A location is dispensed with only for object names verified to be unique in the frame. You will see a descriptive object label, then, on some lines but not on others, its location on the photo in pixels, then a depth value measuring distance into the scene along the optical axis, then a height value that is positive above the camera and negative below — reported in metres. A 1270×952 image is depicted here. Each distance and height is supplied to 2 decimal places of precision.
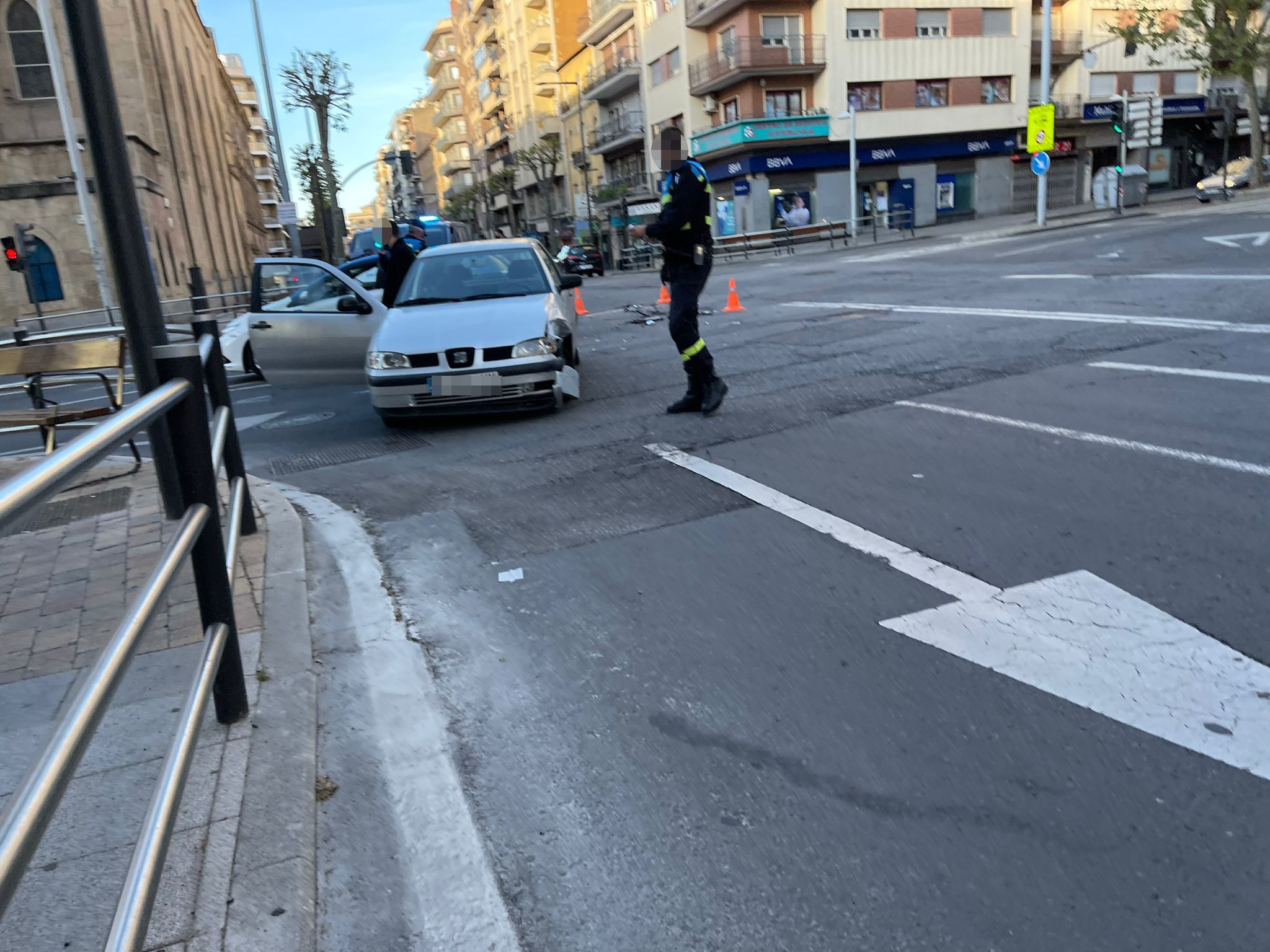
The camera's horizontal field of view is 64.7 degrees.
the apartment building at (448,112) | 102.75 +15.89
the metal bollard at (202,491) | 2.89 -0.57
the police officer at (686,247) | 7.45 -0.04
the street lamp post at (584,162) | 62.56 +5.58
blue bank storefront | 45.41 +1.99
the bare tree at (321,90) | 41.00 +7.45
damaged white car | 8.12 -0.77
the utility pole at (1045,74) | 30.83 +4.20
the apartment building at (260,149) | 128.75 +17.15
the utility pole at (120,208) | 4.65 +0.42
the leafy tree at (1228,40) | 35.19 +5.37
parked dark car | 39.28 -0.35
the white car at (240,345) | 12.74 -0.76
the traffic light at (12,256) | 26.14 +1.28
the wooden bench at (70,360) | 8.02 -0.46
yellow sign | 30.11 +2.37
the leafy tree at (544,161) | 64.50 +6.14
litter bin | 35.59 +0.48
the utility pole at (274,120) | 35.28 +5.45
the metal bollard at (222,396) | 4.66 -0.51
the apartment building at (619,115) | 54.44 +7.46
